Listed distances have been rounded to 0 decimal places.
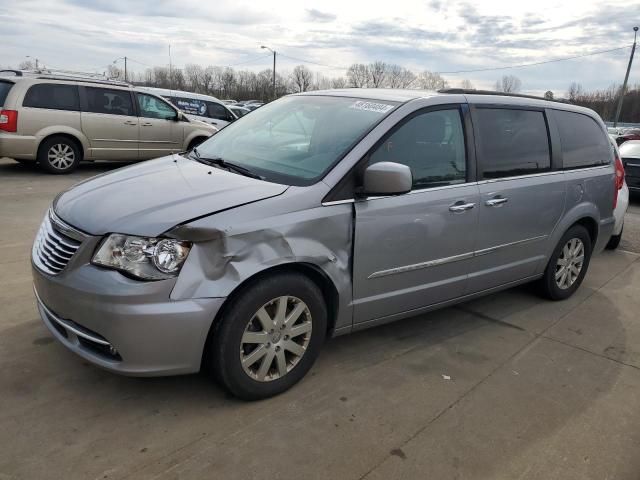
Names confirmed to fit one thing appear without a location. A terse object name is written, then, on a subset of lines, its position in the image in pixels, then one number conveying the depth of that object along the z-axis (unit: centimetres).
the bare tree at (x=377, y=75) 6993
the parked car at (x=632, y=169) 1059
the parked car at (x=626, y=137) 1880
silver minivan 256
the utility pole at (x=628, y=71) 3328
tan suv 927
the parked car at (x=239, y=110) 2457
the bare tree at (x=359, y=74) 7164
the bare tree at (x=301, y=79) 8312
